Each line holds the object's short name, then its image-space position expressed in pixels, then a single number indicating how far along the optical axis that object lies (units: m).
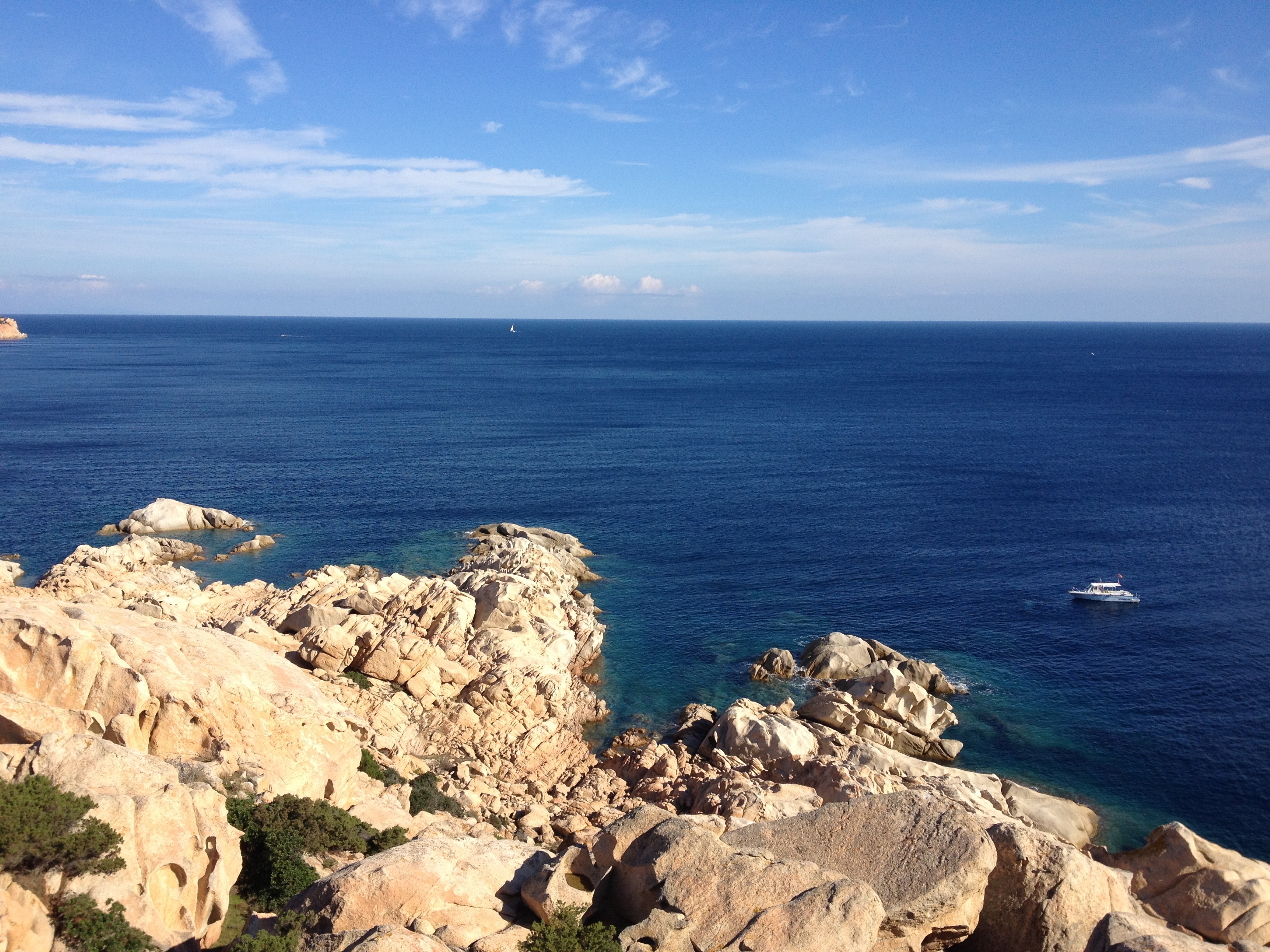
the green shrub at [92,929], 20.88
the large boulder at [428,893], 21.84
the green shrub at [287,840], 26.75
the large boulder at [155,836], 22.52
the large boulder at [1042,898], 24.31
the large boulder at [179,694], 31.00
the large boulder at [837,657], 61.75
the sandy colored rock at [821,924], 21.36
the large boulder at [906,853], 23.36
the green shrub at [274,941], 19.39
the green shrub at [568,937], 20.88
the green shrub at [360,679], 51.77
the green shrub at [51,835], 20.86
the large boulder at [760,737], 48.06
